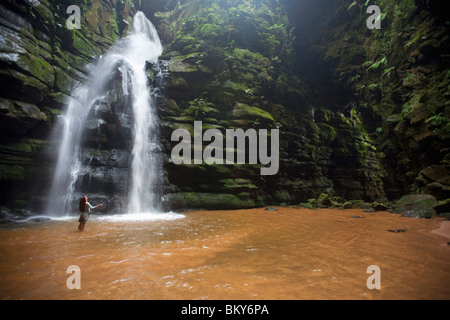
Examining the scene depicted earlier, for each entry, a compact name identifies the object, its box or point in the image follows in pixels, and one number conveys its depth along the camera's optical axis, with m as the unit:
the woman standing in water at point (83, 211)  6.44
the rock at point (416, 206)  8.20
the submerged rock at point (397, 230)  5.91
